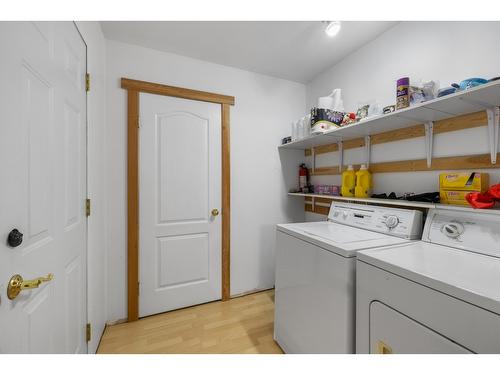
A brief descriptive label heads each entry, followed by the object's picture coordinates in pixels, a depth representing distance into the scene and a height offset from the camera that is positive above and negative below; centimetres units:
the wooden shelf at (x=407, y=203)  104 -11
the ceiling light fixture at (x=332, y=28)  160 +117
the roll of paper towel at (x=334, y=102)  202 +78
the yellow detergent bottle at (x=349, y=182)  192 +3
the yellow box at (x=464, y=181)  118 +2
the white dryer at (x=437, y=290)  68 -38
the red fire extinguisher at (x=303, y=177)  257 +10
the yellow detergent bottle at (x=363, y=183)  179 +2
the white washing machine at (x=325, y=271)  111 -51
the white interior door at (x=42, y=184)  70 +1
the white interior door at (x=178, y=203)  202 -17
